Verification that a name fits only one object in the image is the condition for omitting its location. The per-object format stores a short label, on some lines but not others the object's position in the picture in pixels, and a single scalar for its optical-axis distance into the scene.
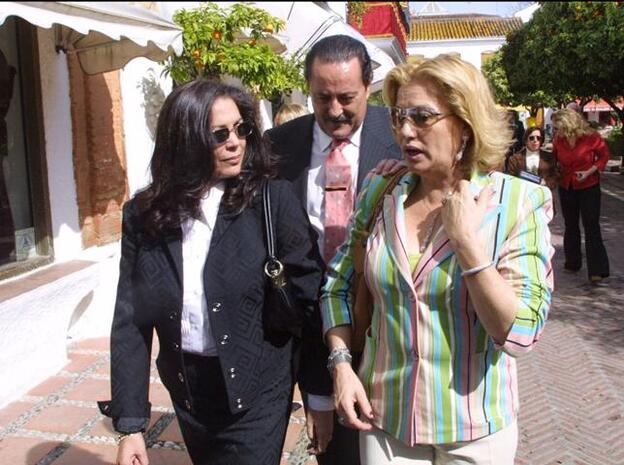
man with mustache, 2.44
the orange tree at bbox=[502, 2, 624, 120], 13.70
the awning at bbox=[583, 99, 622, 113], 53.19
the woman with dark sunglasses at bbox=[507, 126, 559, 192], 8.02
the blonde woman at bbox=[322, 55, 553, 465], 1.76
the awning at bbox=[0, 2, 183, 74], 3.61
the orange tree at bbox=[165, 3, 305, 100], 6.03
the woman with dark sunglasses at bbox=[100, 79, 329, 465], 2.11
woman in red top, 7.64
